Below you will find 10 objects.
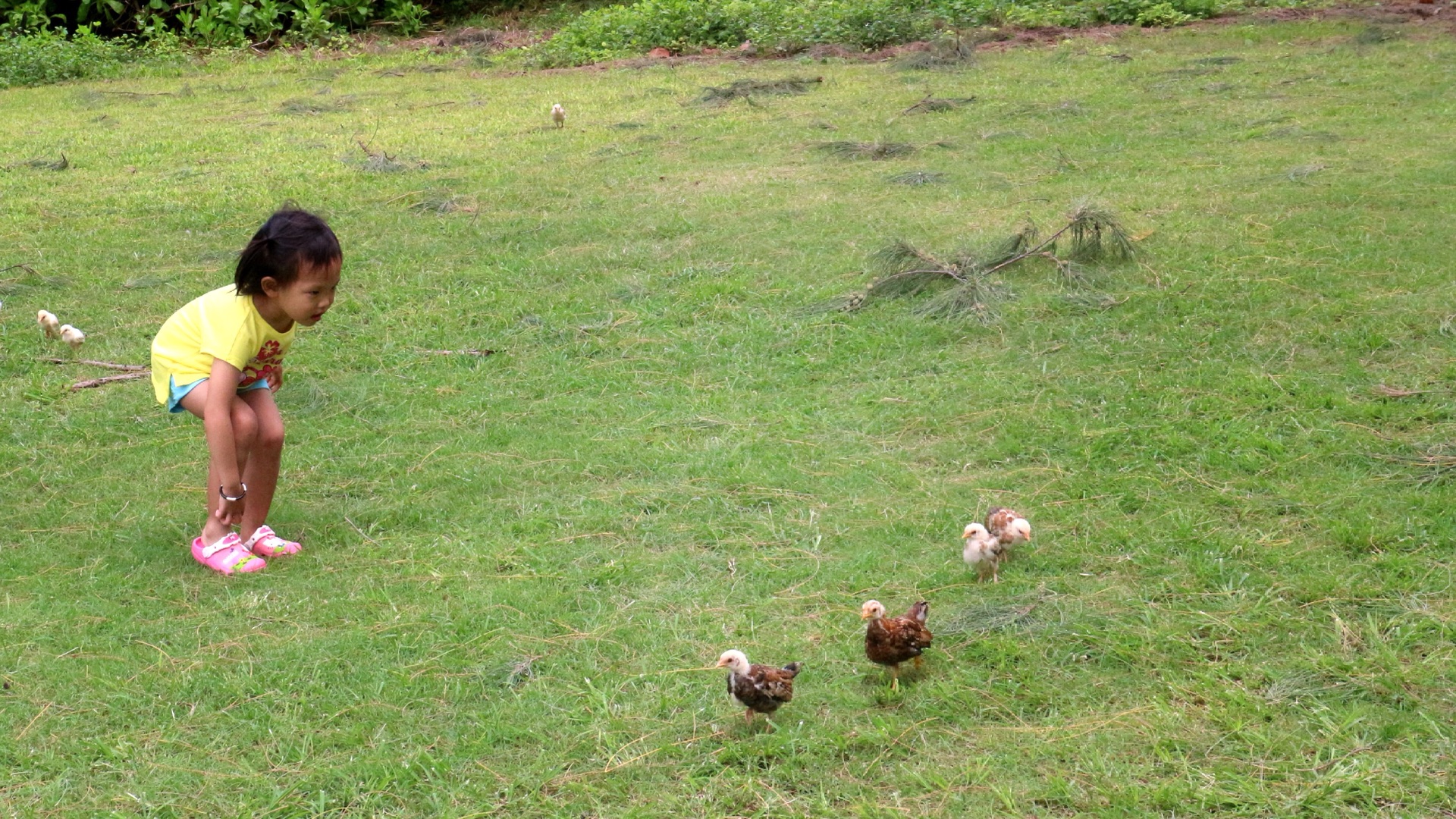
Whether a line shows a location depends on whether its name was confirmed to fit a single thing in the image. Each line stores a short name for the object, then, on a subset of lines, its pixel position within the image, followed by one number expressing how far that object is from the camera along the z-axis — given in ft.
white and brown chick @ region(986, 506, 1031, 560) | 12.66
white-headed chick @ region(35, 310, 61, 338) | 21.61
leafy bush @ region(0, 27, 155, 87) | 55.01
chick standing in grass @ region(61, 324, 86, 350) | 21.03
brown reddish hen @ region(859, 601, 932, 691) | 10.53
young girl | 13.26
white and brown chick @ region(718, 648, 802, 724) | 10.09
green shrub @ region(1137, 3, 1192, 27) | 49.29
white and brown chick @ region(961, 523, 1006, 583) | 12.39
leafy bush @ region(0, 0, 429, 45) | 62.13
